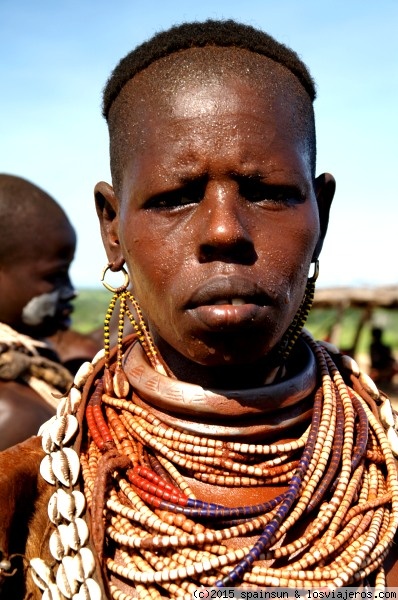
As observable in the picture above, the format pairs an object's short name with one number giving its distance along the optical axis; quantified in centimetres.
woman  63
